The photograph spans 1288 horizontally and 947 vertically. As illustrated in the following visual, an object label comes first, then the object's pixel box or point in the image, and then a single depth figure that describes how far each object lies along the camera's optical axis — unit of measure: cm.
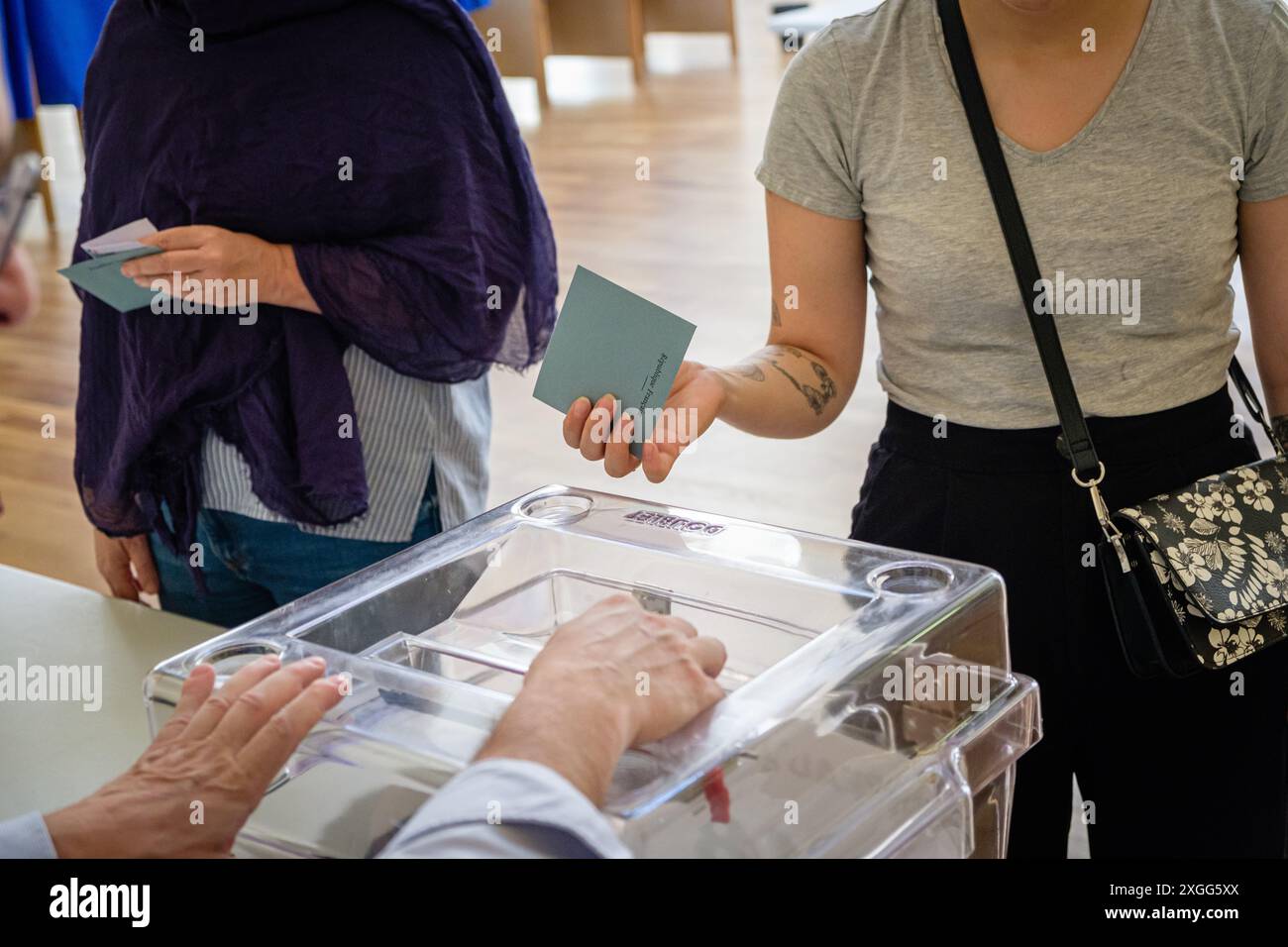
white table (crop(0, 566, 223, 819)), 137
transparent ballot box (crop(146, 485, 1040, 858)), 86
